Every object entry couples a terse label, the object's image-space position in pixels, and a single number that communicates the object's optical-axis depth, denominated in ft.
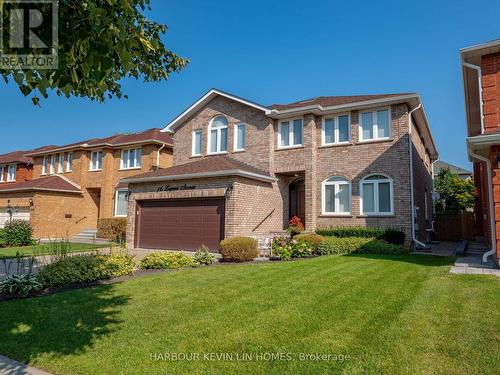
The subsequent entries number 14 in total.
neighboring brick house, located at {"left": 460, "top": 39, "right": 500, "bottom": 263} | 28.84
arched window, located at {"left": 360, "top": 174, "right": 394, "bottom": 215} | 48.39
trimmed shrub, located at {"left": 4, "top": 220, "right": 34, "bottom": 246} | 63.82
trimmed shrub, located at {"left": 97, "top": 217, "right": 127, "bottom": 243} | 72.67
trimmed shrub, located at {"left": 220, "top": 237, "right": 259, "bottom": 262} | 39.25
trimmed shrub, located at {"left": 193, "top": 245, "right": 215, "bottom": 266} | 36.96
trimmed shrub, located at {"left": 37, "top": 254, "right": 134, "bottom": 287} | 25.83
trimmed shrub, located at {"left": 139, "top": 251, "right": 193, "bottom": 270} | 33.81
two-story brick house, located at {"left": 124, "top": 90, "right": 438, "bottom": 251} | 47.80
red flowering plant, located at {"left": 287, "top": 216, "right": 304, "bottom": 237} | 52.65
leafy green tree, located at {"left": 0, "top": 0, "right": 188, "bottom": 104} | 10.06
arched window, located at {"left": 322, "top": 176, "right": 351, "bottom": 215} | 51.67
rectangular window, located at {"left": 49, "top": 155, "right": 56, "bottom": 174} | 93.35
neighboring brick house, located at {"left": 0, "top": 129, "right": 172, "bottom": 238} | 77.66
